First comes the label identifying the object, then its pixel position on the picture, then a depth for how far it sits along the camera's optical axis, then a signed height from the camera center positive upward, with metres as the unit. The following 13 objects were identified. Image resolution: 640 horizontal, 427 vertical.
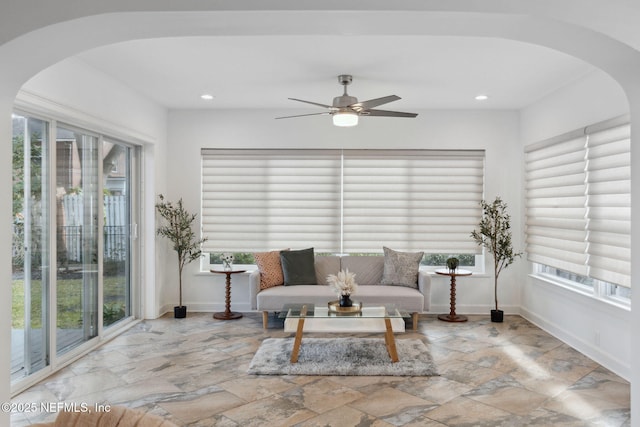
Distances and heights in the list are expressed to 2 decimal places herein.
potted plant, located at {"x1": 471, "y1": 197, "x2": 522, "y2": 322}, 5.28 -0.30
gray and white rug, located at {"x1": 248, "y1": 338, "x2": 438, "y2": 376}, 3.62 -1.32
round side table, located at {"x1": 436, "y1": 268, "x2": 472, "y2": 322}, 5.29 -1.10
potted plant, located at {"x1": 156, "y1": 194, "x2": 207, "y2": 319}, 5.41 -0.25
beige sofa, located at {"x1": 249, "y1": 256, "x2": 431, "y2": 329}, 4.86 -0.94
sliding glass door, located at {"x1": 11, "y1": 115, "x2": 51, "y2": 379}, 3.27 -0.27
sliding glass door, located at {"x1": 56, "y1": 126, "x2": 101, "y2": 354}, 3.79 -0.22
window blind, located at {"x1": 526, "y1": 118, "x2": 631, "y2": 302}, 3.67 +0.08
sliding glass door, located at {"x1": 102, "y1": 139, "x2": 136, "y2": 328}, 4.59 -0.20
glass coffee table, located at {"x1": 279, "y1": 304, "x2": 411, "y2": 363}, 3.83 -1.07
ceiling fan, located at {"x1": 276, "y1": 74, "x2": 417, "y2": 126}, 3.97 +0.96
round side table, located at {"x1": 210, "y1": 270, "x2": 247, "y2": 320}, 5.34 -1.13
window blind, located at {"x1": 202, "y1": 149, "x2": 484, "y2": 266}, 5.74 +0.18
